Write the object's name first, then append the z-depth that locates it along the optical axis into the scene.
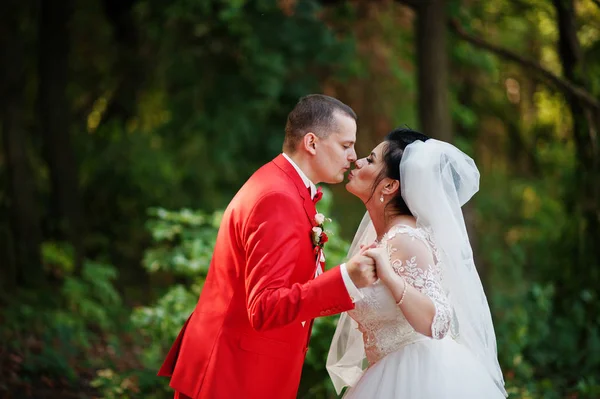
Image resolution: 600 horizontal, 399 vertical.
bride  3.34
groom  2.95
